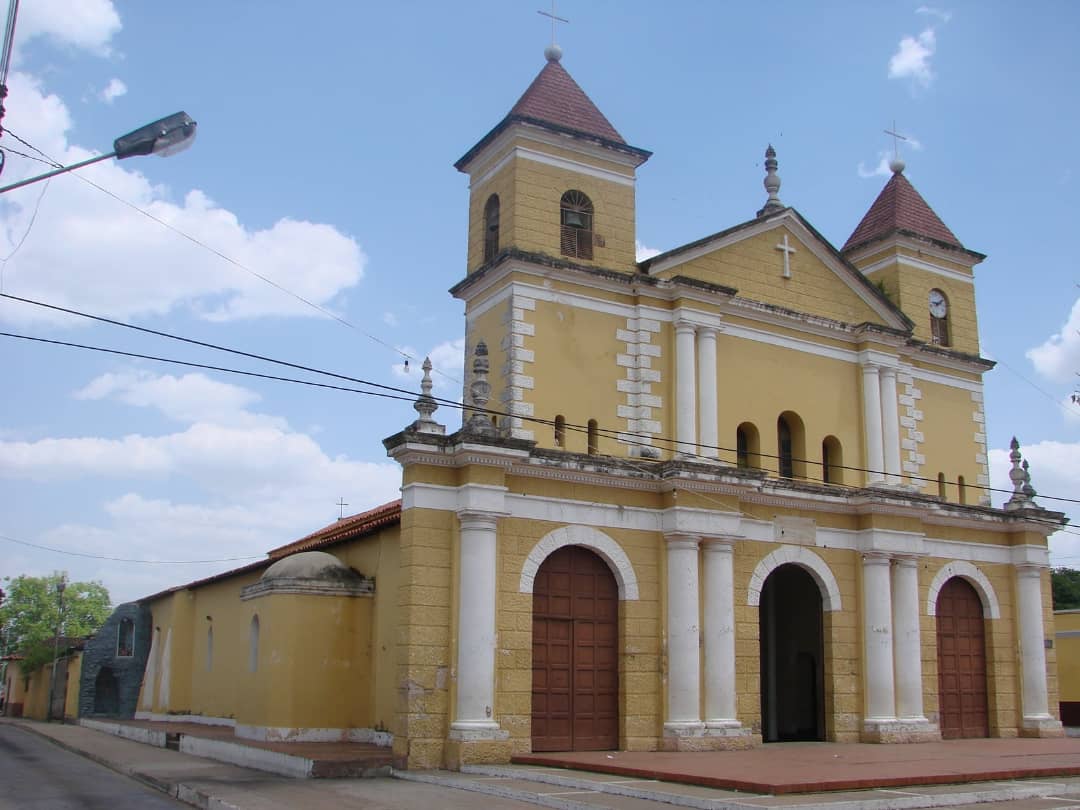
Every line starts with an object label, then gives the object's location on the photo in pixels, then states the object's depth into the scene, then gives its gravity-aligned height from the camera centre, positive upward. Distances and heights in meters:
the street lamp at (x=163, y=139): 10.45 +4.50
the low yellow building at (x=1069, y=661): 32.81 -0.38
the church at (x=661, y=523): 18.72 +2.22
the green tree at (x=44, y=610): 72.88 +1.39
